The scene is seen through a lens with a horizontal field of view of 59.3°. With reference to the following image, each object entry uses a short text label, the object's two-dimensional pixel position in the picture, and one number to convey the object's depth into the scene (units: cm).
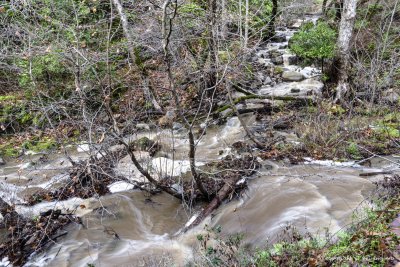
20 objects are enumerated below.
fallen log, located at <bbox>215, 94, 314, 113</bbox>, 937
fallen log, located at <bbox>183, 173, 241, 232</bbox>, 537
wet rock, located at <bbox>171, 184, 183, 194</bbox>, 599
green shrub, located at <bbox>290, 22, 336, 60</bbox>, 998
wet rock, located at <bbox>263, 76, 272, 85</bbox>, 1234
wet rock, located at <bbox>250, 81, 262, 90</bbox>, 1163
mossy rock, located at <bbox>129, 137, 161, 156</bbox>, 773
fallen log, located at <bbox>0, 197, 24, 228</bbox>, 548
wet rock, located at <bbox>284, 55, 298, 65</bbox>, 1405
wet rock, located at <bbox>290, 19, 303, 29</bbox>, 1890
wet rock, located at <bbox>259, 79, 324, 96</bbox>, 1106
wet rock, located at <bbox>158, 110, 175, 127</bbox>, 938
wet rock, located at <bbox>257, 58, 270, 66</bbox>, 1358
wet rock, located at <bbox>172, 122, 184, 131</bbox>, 984
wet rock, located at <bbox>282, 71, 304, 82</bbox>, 1238
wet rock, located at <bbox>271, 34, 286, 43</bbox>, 1655
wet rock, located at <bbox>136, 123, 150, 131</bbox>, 976
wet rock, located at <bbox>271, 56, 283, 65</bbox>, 1415
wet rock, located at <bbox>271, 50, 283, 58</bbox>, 1469
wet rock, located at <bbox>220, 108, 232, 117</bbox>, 995
